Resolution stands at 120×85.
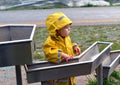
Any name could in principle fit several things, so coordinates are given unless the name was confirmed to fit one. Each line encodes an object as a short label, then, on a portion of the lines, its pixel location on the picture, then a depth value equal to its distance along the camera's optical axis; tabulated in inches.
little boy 132.5
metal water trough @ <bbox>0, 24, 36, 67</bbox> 113.8
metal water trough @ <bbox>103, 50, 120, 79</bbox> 153.6
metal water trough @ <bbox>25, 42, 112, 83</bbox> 121.6
